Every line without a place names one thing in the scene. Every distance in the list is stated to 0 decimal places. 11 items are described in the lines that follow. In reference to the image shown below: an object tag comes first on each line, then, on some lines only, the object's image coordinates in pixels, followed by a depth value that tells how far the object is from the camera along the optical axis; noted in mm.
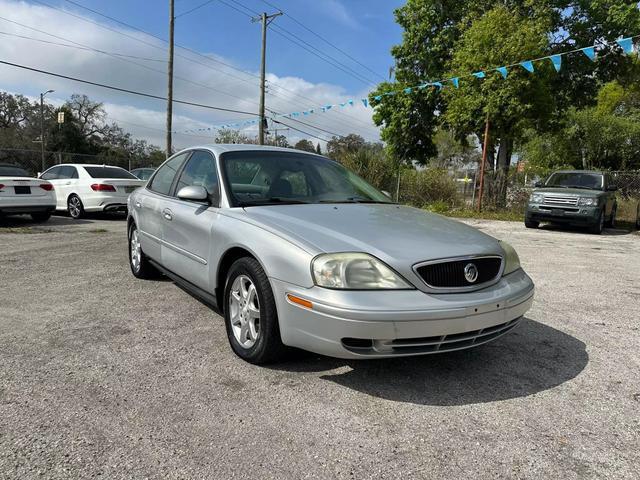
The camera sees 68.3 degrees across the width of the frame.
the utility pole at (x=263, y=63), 26359
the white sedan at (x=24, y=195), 9836
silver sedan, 2537
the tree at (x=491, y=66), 15867
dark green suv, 11562
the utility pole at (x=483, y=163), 16219
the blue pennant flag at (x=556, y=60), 13222
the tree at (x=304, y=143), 48950
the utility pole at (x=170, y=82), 21453
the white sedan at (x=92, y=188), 11359
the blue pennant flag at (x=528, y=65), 14211
